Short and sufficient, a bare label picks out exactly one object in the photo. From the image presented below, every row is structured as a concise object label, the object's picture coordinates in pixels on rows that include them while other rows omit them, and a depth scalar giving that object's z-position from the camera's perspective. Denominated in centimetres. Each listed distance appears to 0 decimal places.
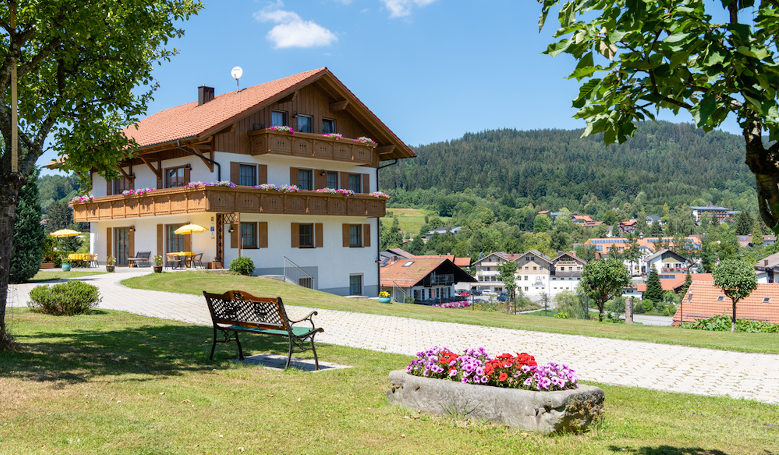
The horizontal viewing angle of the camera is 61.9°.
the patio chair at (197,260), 3075
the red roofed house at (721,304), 4708
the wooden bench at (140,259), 3334
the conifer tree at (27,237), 2564
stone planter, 573
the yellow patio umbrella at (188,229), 2933
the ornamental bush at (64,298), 1430
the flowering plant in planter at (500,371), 595
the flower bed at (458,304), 4691
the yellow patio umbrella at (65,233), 3571
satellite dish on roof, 3725
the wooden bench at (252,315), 890
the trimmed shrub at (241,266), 2947
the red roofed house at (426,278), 5231
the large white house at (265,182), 3070
